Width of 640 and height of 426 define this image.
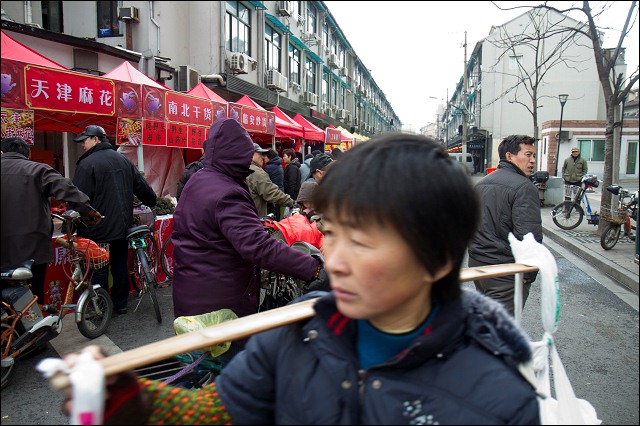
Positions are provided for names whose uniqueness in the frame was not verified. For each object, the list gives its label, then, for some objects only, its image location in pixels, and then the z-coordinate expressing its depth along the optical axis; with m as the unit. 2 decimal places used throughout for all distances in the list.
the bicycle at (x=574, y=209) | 10.45
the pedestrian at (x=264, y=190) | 6.14
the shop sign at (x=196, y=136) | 8.10
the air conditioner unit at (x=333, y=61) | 31.64
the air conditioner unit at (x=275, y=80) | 19.22
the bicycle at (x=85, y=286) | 4.42
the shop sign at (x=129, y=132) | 6.54
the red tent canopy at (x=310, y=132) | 15.67
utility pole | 31.17
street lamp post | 19.41
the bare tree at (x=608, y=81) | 8.38
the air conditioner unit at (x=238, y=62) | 15.12
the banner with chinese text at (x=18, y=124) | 3.58
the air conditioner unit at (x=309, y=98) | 24.97
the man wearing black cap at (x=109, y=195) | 5.11
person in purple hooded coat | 2.40
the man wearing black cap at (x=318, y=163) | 5.90
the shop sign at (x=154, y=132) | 6.93
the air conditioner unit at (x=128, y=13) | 11.44
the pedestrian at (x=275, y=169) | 8.82
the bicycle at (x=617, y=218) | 8.34
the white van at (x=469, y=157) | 35.09
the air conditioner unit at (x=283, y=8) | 20.55
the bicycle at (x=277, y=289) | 3.48
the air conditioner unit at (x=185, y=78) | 12.89
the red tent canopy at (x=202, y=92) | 9.82
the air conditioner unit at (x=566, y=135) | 26.02
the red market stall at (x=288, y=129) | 13.48
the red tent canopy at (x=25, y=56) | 4.52
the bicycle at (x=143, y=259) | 5.14
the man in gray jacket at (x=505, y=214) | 3.54
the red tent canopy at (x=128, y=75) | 7.16
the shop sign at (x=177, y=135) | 7.50
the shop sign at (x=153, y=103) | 6.68
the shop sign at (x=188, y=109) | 7.26
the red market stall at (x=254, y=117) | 9.73
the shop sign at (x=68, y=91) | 4.79
